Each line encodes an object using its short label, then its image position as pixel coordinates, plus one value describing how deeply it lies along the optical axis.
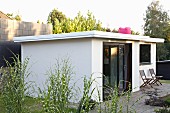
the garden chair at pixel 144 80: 8.83
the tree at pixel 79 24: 16.03
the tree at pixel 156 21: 22.27
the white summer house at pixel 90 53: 6.38
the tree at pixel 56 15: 24.71
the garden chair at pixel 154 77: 9.18
